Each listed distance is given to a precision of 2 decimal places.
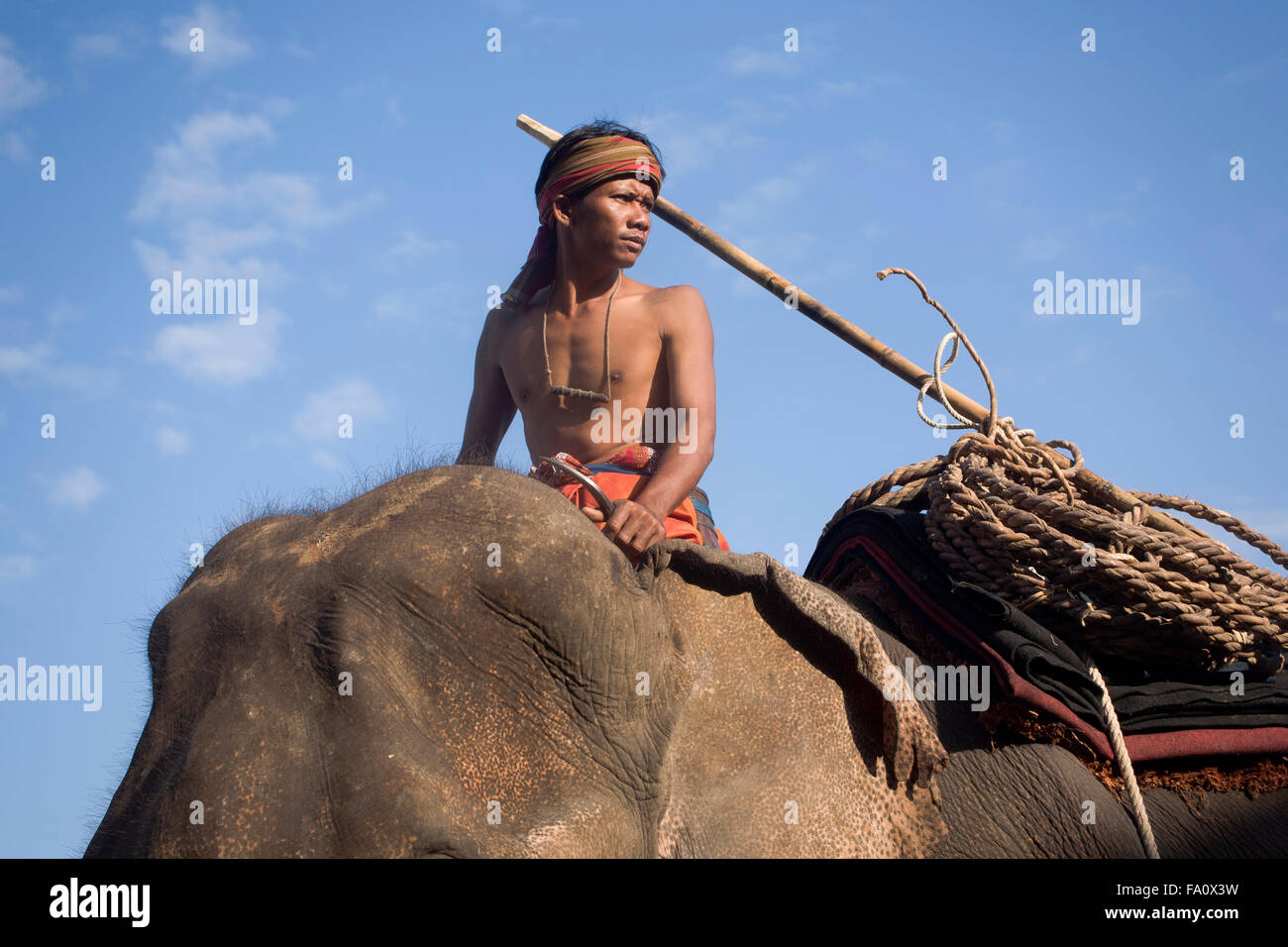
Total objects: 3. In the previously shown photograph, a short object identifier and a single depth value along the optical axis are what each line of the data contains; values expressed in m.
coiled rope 2.52
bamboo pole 4.28
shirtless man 3.15
